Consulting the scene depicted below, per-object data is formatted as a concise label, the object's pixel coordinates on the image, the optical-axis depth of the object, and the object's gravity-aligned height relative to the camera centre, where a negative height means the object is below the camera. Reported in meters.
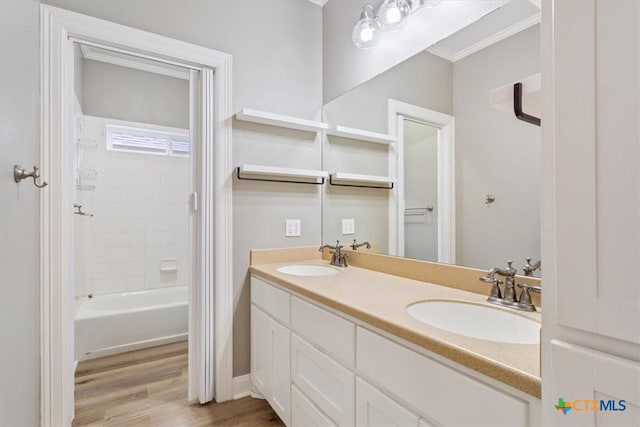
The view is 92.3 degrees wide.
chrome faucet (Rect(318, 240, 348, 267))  1.95 -0.28
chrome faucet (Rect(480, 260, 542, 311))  1.02 -0.27
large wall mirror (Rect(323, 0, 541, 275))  1.13 +0.29
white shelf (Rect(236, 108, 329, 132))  1.85 +0.60
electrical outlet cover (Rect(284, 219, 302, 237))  2.10 -0.09
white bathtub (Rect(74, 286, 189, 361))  2.36 -0.90
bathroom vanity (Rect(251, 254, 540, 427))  0.65 -0.41
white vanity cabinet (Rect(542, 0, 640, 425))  0.41 +0.01
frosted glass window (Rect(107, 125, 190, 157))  3.04 +0.77
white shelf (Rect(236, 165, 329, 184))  1.87 +0.26
